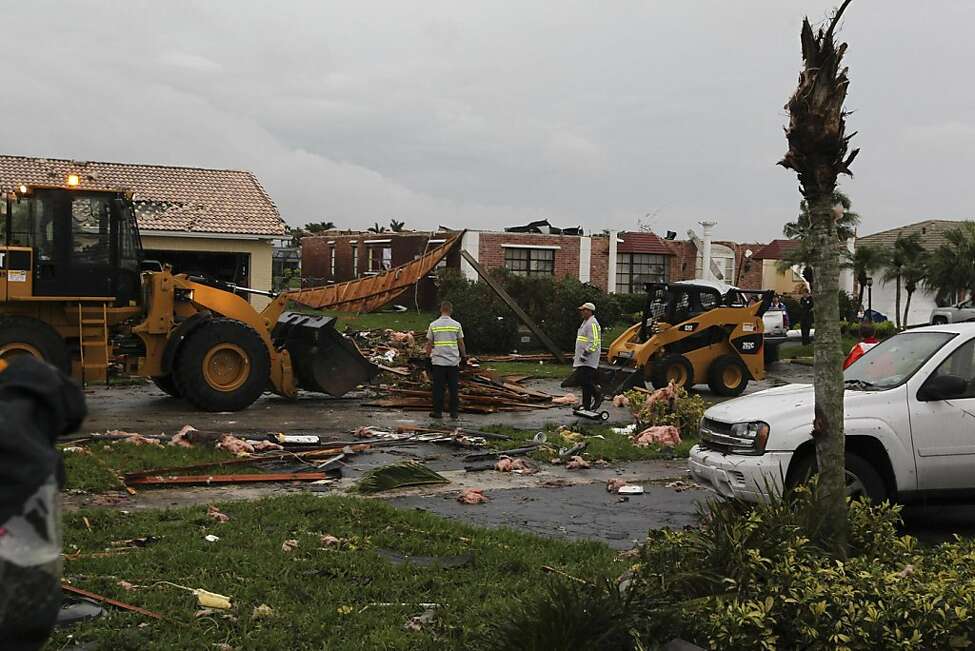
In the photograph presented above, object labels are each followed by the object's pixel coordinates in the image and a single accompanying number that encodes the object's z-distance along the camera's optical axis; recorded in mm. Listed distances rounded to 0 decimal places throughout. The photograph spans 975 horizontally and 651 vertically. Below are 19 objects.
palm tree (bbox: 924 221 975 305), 38531
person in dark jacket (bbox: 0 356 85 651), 2027
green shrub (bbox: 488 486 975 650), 4371
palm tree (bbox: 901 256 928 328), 40031
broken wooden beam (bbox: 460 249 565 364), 24442
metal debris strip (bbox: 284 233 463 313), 37750
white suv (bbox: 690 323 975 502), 7844
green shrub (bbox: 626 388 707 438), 13477
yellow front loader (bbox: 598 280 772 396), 18453
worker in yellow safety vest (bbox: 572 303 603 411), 15195
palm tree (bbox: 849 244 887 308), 42281
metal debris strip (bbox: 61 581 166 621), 5340
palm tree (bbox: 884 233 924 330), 40625
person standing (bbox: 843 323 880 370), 12196
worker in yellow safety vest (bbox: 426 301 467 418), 14555
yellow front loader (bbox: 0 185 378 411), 13680
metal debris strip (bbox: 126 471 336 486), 9562
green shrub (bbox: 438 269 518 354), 26125
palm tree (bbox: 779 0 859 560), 5293
